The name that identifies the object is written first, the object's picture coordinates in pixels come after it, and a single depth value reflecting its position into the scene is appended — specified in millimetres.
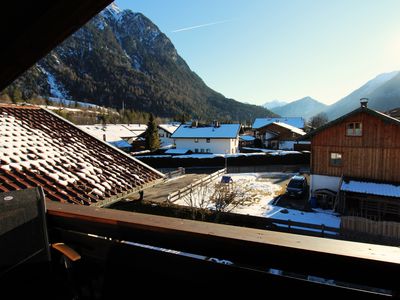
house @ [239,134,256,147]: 49562
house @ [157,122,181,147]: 47591
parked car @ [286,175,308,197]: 19094
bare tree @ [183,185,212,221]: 14291
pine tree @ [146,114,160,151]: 37406
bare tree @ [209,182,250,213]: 15273
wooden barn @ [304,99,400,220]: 15883
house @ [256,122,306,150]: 43719
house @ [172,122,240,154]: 36781
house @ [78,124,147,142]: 42675
